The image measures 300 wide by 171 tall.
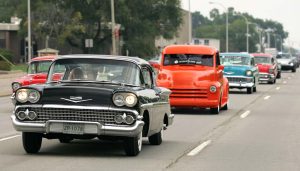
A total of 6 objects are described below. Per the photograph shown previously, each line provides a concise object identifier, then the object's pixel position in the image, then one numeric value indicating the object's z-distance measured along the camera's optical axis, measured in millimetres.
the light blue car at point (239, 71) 34562
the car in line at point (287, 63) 78556
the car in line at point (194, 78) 22625
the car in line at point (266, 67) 46750
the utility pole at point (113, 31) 53400
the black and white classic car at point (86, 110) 11711
